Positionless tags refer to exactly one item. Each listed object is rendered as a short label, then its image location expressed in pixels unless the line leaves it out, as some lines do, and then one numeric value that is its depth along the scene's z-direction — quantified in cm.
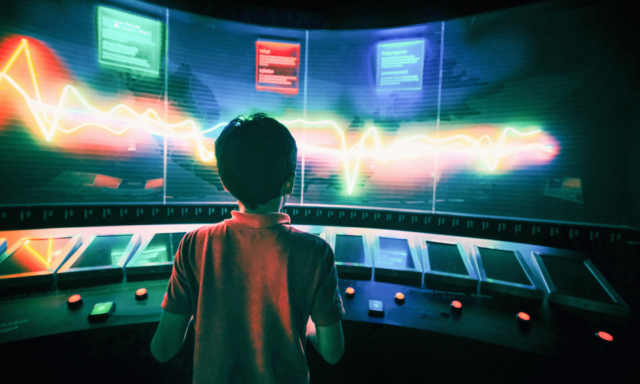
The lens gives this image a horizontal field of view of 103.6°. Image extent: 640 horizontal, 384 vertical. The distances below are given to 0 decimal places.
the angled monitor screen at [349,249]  163
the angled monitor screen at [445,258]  149
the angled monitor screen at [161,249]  152
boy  77
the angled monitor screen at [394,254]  156
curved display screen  151
